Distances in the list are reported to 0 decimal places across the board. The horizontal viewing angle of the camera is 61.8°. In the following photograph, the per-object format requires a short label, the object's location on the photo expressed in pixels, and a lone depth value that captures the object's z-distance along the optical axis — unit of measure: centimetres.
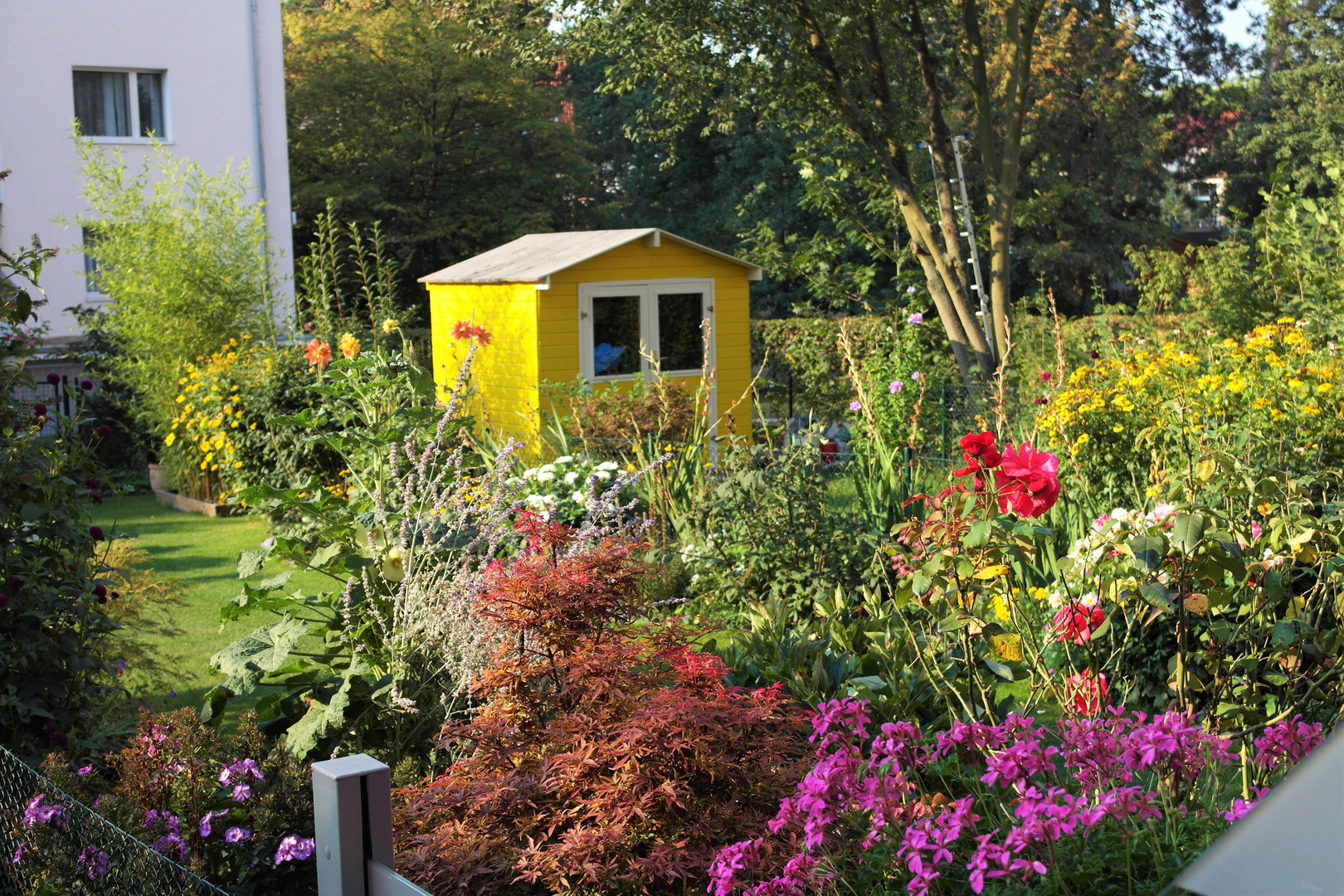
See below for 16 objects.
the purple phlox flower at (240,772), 268
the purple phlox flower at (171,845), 252
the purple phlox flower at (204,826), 254
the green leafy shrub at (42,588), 331
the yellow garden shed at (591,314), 1030
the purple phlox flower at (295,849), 244
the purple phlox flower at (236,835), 253
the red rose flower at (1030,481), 268
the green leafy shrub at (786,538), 504
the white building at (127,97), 1827
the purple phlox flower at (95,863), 232
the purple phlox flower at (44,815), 241
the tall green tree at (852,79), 1108
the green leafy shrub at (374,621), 335
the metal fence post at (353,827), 165
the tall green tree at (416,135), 2584
